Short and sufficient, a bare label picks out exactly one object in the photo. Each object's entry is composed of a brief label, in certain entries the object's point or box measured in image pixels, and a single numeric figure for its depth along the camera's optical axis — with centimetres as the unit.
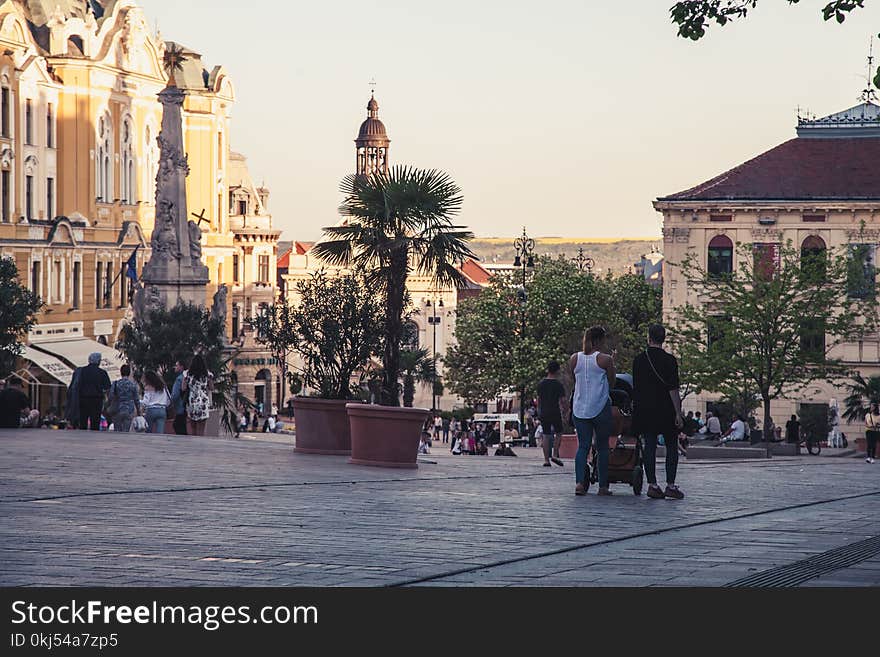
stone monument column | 4791
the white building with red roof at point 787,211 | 6881
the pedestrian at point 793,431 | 5541
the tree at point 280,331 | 3014
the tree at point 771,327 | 5325
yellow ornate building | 6538
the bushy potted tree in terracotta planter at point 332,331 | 2727
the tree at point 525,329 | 7975
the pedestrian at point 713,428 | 5088
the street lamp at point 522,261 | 7131
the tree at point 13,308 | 4348
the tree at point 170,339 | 4300
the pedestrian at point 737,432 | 4850
